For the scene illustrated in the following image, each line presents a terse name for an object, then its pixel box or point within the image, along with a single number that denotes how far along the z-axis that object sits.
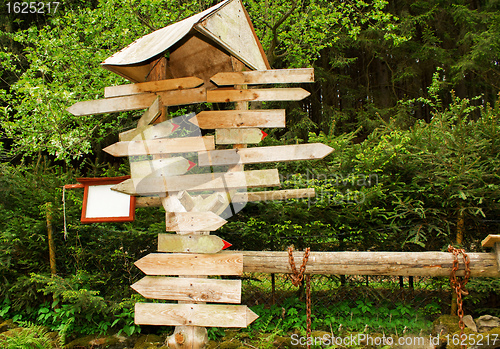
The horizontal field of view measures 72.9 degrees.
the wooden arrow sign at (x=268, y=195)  3.38
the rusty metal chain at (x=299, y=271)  3.13
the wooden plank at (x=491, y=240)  2.93
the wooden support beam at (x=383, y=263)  3.12
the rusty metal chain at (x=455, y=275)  3.04
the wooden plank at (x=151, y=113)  3.22
